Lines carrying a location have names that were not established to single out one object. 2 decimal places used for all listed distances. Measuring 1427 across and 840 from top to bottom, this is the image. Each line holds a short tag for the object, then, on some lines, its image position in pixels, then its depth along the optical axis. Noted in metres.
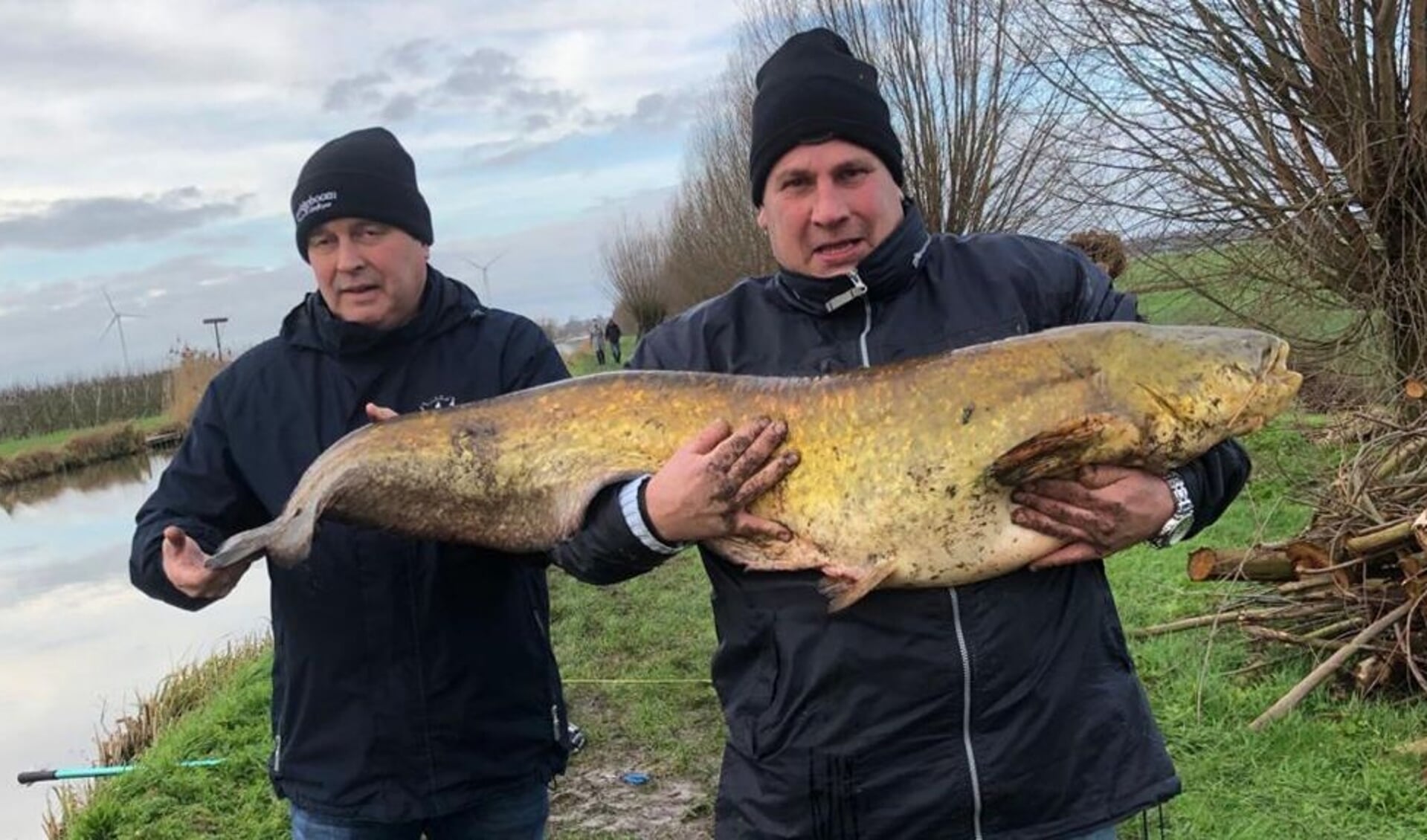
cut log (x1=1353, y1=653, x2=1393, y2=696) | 5.34
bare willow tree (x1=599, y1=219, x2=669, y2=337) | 69.94
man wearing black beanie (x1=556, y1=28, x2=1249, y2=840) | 2.28
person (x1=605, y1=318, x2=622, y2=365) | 57.47
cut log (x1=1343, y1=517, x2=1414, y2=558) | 5.20
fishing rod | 6.86
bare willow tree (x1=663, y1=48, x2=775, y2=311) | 31.83
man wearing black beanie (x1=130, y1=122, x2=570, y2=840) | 2.89
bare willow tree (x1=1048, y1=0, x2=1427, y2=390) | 9.61
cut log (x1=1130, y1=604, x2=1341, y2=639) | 5.95
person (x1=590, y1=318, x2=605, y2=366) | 58.81
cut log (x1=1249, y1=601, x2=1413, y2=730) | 5.30
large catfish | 2.44
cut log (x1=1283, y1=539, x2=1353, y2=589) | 5.54
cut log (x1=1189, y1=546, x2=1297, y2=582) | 5.78
